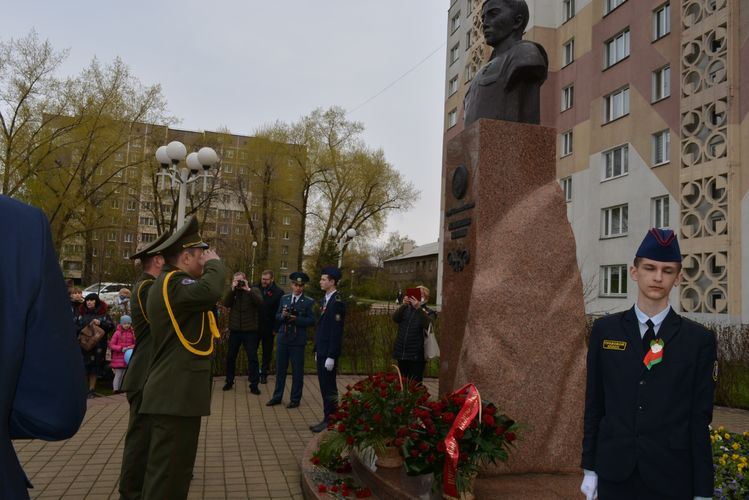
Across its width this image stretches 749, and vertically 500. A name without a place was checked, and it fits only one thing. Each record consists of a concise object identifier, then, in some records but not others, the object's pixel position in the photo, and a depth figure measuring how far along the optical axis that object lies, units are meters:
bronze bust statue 5.34
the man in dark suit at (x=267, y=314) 10.20
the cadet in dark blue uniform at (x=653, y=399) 2.41
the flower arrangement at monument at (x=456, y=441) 3.79
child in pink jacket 9.42
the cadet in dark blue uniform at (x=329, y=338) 7.21
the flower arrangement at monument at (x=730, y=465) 4.07
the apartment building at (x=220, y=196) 30.41
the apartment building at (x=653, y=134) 16.47
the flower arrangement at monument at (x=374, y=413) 4.50
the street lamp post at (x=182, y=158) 11.80
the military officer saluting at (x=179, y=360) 3.62
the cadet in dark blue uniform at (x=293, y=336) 8.07
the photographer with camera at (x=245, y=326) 9.63
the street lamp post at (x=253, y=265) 35.80
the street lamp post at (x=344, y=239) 24.66
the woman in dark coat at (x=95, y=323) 9.10
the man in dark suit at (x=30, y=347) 1.28
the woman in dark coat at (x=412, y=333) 7.50
